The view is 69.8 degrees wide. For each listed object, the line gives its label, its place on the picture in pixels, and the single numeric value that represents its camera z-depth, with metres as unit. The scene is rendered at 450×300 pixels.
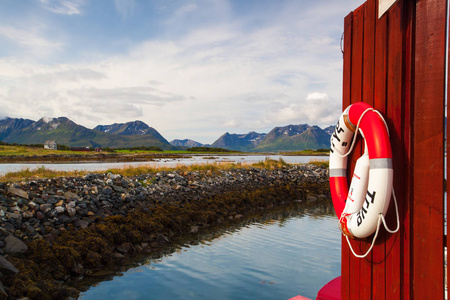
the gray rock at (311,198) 17.48
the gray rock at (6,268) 5.13
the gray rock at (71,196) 9.38
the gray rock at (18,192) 8.39
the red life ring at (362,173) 2.51
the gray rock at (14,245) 6.04
